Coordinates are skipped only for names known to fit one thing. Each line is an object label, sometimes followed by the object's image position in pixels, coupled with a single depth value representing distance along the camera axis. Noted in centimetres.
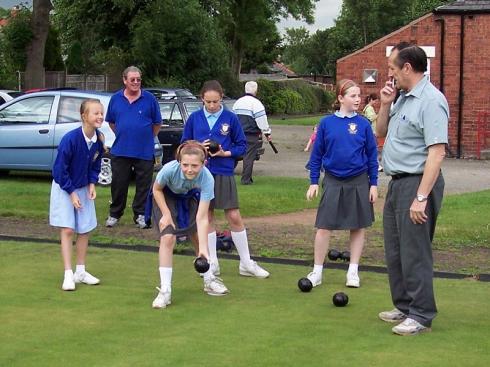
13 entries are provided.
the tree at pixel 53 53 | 4553
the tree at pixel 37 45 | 3369
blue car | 1662
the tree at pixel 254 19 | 6444
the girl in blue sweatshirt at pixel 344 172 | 838
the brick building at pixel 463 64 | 2580
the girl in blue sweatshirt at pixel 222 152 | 885
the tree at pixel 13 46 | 3959
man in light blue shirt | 652
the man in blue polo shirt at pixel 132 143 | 1230
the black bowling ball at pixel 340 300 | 756
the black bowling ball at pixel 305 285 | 823
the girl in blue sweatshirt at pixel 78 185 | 837
